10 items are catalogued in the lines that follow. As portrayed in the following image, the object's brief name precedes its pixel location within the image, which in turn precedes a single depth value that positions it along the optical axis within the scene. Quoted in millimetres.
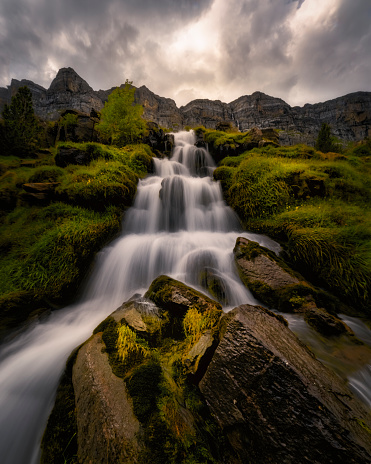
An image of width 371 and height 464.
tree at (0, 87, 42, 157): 11562
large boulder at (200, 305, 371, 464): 1385
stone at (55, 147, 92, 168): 8320
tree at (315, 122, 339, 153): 19272
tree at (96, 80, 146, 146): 12674
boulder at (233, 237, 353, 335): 3300
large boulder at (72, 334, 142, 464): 1476
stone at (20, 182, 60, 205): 6344
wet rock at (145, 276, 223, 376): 2145
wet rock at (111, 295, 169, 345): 2580
